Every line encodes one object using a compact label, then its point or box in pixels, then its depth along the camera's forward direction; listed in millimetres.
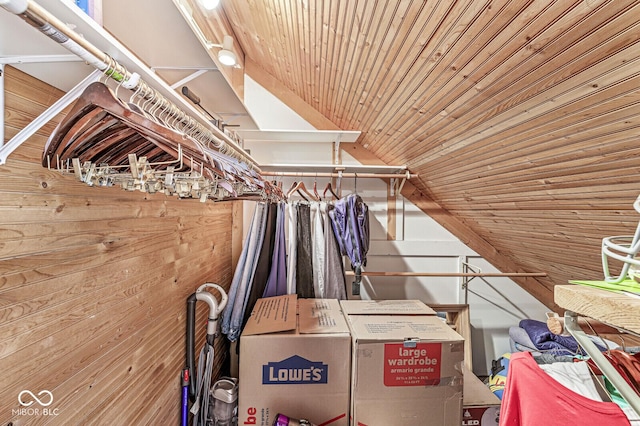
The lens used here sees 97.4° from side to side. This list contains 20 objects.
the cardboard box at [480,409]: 1431
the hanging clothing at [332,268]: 1811
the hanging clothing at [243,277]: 1563
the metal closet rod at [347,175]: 2107
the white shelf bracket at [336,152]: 2334
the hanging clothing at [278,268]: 1750
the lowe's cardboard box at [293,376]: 1243
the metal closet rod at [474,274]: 2135
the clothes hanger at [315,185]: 2174
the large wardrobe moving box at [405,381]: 1234
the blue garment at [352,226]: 1789
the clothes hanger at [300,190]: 2053
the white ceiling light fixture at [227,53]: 1458
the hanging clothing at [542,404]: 564
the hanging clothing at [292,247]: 1771
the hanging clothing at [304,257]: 1804
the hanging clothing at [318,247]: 1812
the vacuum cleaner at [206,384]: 1345
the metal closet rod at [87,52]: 351
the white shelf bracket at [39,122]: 544
